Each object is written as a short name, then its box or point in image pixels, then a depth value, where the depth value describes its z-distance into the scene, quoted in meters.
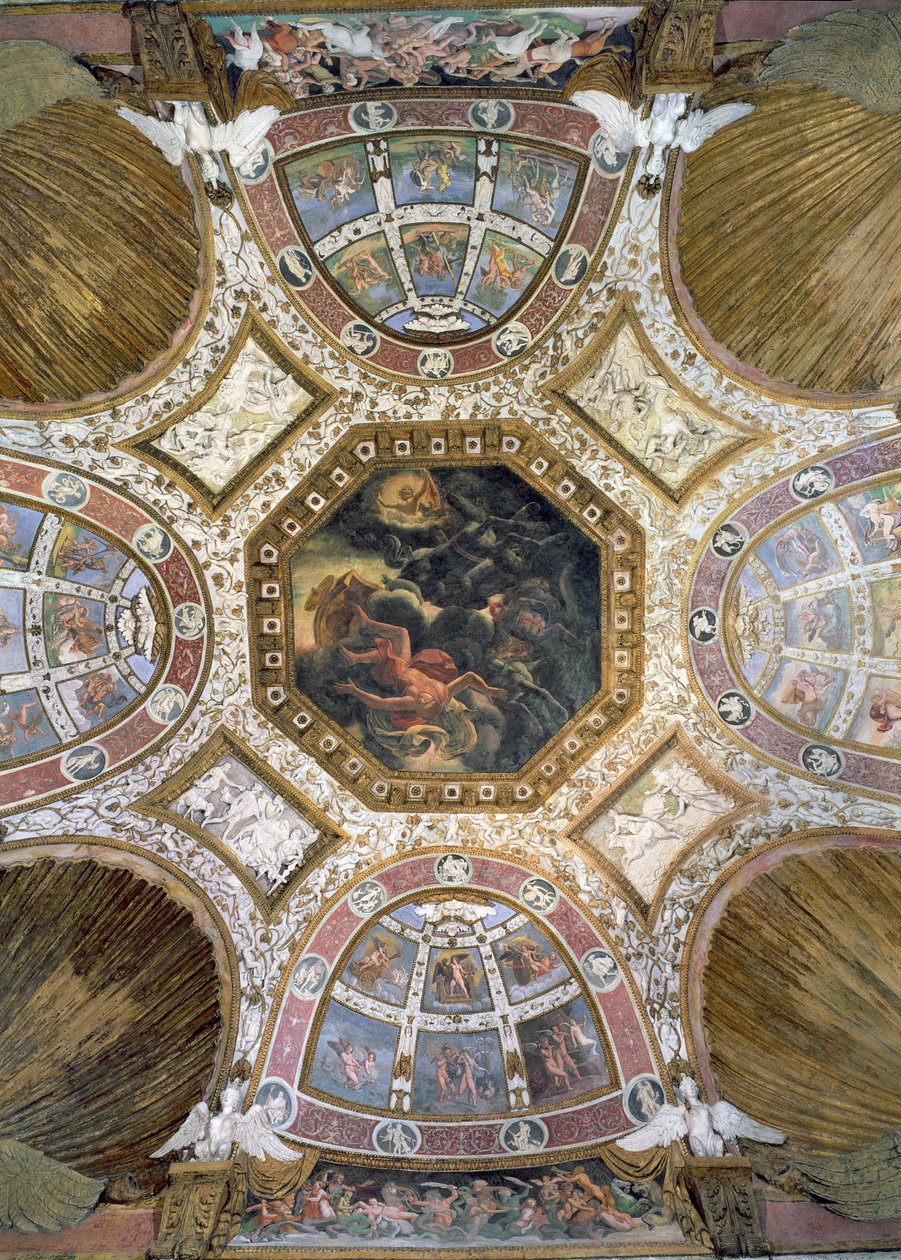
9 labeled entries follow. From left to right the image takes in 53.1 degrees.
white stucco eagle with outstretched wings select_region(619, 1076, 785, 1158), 11.52
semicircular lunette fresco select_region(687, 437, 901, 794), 13.20
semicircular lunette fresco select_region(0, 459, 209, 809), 13.23
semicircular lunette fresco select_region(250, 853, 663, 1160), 13.07
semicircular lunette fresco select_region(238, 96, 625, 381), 11.30
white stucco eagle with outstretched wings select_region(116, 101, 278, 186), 10.32
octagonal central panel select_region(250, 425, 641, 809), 14.23
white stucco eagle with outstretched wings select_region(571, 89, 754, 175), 10.28
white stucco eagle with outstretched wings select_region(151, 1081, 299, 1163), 11.71
